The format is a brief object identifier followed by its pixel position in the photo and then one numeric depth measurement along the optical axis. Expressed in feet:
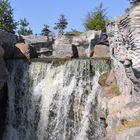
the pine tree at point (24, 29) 58.95
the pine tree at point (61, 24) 56.55
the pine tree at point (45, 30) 54.47
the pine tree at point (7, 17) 55.36
